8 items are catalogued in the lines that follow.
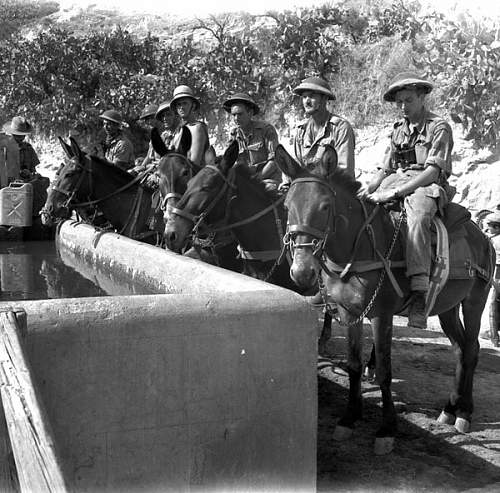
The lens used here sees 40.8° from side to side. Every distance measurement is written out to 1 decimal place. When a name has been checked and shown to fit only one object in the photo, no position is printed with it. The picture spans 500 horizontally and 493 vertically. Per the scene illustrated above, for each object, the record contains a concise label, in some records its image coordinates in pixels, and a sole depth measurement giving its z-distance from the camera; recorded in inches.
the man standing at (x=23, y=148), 512.1
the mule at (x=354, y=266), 181.6
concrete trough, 115.0
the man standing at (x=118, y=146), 399.5
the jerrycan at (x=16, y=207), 410.6
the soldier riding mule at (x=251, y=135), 289.4
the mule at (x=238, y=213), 239.1
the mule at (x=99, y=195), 324.5
